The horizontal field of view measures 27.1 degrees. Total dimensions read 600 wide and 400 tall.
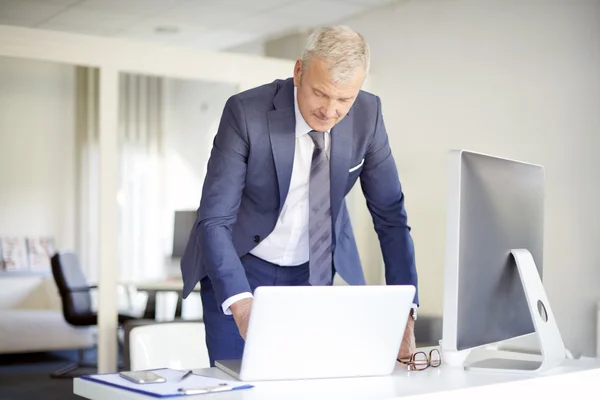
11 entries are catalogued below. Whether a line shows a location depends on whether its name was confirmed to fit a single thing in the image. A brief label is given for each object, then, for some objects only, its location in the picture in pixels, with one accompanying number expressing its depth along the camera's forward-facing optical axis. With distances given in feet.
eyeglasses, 9.62
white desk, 8.32
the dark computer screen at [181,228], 29.55
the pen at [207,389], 8.21
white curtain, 37.22
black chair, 29.85
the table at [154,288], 28.24
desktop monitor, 8.83
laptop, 8.50
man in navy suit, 10.05
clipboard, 8.20
